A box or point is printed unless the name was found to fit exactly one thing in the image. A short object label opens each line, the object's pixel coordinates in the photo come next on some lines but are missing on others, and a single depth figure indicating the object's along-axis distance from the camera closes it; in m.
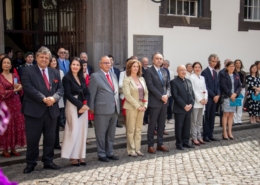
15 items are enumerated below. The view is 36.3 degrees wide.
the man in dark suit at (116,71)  9.31
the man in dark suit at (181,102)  7.76
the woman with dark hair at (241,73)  10.05
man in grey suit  6.80
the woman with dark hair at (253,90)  10.37
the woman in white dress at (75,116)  6.48
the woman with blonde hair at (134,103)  7.17
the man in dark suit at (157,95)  7.48
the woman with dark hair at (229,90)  8.69
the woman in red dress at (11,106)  6.74
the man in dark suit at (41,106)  6.01
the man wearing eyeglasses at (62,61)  8.81
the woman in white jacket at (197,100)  8.11
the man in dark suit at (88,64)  9.13
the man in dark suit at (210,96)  8.55
